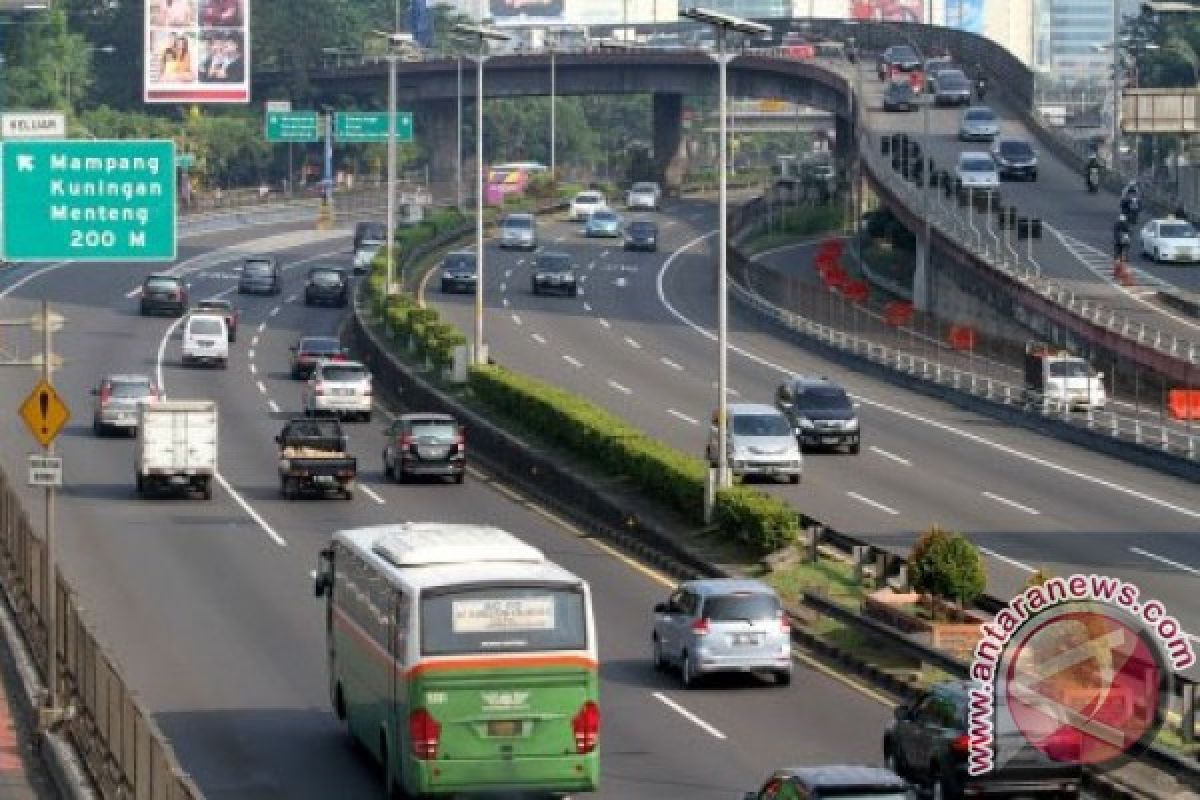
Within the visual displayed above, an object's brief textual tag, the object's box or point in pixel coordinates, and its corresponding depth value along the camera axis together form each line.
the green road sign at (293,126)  167.25
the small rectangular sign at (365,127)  166.00
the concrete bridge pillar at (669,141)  189.38
